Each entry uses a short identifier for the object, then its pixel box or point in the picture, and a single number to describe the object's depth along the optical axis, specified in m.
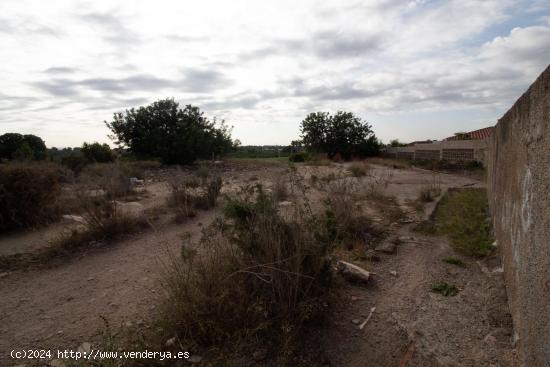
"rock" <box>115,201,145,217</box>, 5.52
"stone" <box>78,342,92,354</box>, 2.19
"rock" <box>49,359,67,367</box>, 2.09
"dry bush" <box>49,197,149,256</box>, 4.45
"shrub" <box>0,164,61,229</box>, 5.31
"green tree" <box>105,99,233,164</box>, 17.67
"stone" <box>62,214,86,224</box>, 5.48
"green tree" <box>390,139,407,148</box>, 35.16
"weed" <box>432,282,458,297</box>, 2.73
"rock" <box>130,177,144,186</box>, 10.65
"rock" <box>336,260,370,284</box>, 2.98
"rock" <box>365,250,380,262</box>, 3.58
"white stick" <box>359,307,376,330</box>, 2.31
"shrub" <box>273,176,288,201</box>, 6.05
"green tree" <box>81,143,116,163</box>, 16.72
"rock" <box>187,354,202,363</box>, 2.01
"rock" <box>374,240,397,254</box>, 3.79
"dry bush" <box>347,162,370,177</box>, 11.65
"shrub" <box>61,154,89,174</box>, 12.95
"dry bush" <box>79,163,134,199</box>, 6.10
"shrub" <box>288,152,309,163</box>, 25.41
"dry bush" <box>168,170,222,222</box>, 5.98
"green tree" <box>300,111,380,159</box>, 27.22
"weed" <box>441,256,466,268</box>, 3.35
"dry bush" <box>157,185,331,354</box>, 2.15
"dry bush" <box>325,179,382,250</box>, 4.04
